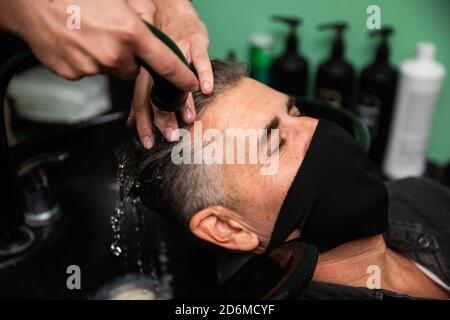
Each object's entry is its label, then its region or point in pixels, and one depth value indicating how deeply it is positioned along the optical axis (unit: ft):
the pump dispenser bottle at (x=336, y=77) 5.14
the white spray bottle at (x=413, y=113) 4.92
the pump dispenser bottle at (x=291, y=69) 5.30
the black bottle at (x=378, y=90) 5.05
